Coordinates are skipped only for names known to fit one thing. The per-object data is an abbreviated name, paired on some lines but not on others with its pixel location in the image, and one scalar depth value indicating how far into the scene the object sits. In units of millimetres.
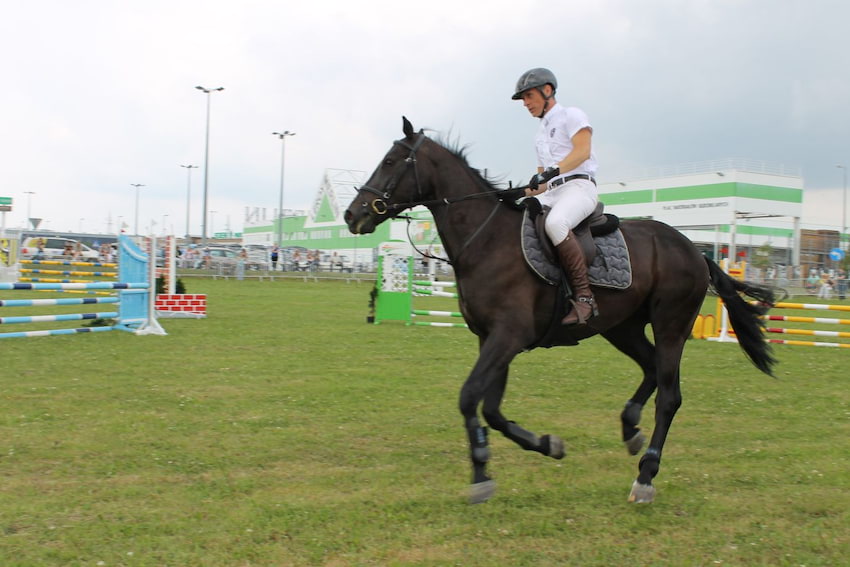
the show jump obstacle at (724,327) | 13258
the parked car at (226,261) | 42219
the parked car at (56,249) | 37266
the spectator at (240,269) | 40594
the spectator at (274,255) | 46712
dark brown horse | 5160
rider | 5516
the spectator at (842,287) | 38781
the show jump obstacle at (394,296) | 17750
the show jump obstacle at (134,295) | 14258
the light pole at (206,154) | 53125
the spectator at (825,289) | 37000
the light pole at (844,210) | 64562
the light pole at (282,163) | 59038
